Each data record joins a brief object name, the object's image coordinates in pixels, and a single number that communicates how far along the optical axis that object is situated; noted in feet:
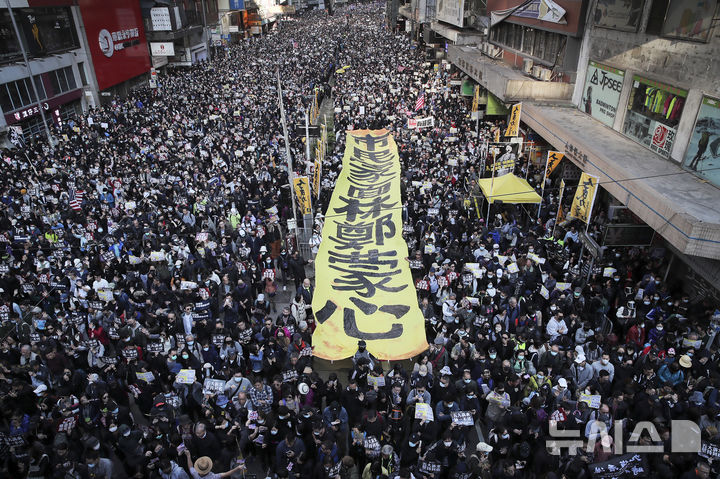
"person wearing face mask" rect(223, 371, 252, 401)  25.54
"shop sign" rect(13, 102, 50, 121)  78.27
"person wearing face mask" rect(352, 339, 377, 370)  27.94
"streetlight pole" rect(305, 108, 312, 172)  60.18
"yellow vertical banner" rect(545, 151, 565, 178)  46.14
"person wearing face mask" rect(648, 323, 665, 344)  30.04
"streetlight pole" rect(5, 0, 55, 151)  69.27
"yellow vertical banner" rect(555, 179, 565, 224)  42.85
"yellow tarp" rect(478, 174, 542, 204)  45.81
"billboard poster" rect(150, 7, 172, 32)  127.85
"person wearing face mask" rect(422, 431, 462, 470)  22.29
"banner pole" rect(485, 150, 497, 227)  45.73
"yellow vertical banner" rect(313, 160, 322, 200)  52.11
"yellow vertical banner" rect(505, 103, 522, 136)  57.88
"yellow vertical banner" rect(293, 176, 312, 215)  45.53
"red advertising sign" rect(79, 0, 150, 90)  101.86
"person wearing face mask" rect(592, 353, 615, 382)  26.16
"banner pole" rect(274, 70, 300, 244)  44.39
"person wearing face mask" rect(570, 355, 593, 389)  26.16
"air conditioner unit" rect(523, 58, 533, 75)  73.82
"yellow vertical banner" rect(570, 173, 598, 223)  36.98
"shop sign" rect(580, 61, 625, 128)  50.37
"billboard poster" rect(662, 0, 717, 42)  35.91
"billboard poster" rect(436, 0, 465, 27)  106.48
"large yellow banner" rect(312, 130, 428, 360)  32.53
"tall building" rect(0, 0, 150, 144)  79.30
